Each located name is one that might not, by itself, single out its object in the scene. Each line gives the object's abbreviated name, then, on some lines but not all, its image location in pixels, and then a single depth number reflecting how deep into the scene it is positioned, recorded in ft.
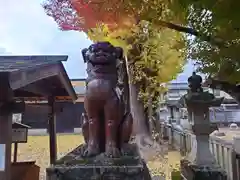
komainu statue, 5.77
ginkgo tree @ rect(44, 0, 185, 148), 8.22
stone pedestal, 5.08
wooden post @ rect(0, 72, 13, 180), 7.09
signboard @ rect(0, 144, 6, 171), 7.09
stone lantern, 9.11
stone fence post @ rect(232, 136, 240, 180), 9.48
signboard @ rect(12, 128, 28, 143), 12.07
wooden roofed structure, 7.07
